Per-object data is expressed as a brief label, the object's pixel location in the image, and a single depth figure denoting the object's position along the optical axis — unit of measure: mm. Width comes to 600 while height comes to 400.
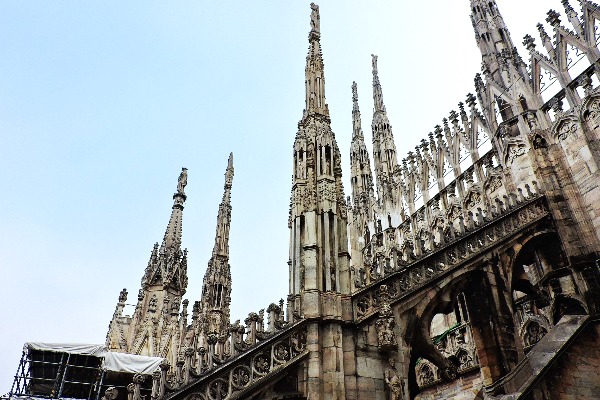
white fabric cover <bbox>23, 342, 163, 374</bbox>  12891
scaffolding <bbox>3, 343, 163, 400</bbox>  12711
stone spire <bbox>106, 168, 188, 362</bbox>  22125
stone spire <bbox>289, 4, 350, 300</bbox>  9562
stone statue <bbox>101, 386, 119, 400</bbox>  7242
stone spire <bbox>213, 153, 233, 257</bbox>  26922
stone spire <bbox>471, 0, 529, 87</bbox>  18797
